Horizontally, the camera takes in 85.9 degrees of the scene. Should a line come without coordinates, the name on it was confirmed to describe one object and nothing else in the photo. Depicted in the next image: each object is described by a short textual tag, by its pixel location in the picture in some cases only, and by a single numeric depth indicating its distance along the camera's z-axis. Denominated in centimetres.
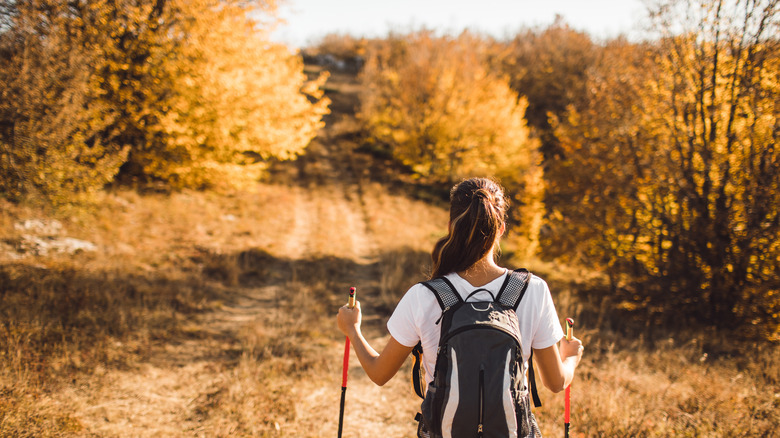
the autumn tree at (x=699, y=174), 712
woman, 178
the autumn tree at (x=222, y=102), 1059
